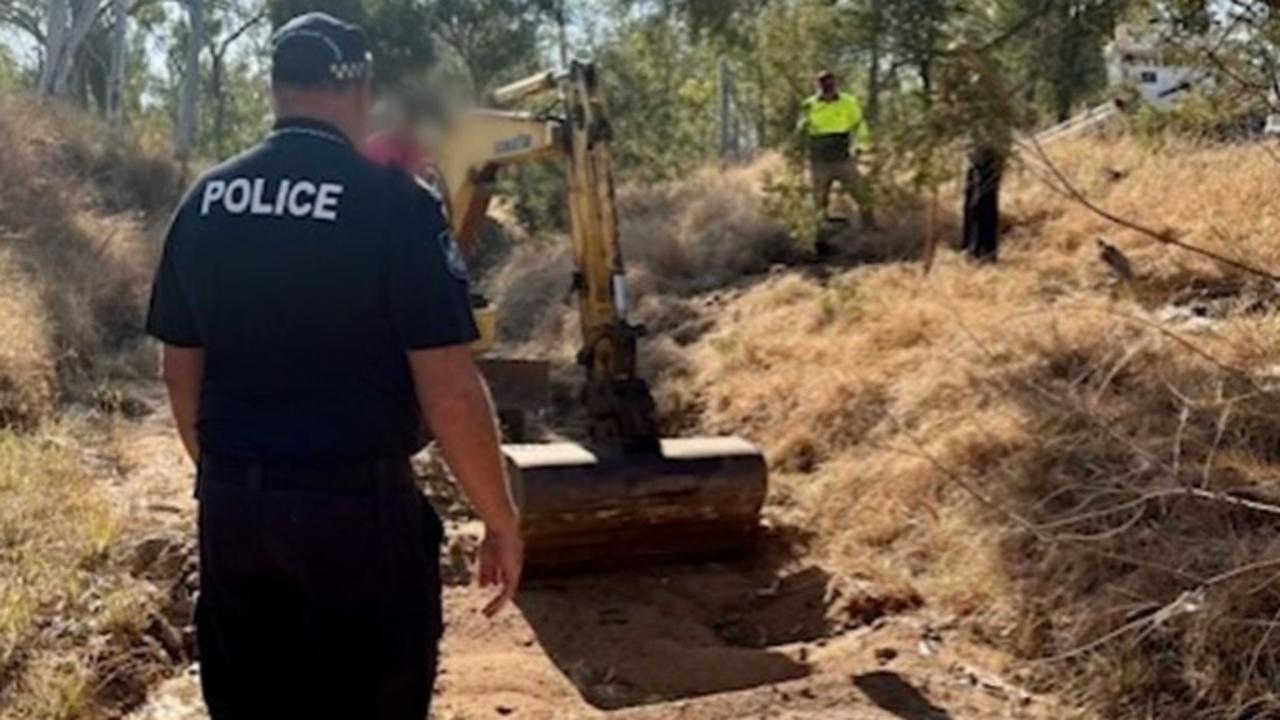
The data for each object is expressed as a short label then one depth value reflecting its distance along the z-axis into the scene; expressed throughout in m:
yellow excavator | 5.89
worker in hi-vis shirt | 12.27
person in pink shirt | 4.45
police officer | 2.60
